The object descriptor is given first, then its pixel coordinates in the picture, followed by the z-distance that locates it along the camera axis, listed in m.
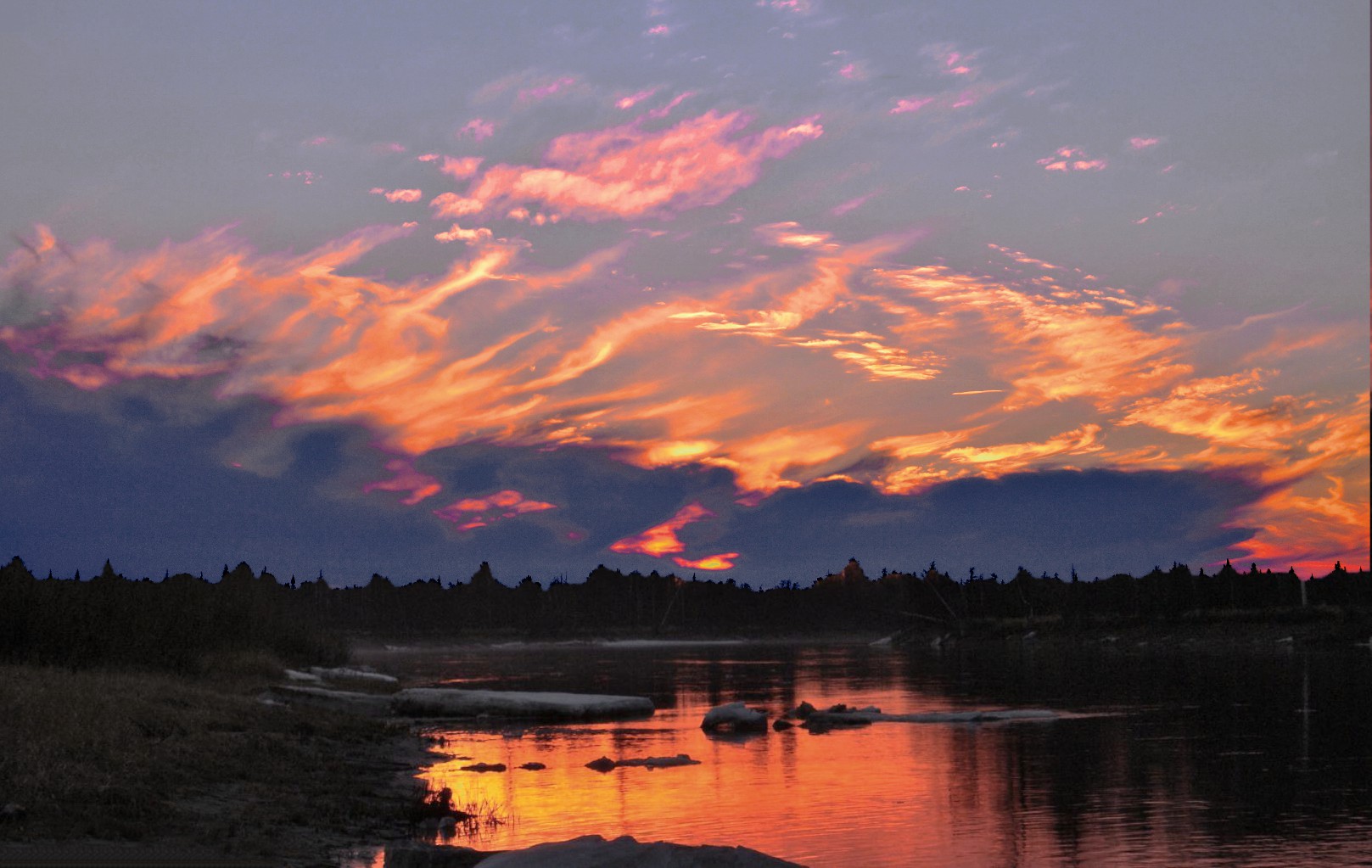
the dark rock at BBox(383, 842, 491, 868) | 16.27
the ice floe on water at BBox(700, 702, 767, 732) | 42.56
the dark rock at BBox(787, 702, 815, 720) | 46.12
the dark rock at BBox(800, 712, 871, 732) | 43.69
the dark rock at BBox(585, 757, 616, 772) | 32.16
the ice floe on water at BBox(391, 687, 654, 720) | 49.81
